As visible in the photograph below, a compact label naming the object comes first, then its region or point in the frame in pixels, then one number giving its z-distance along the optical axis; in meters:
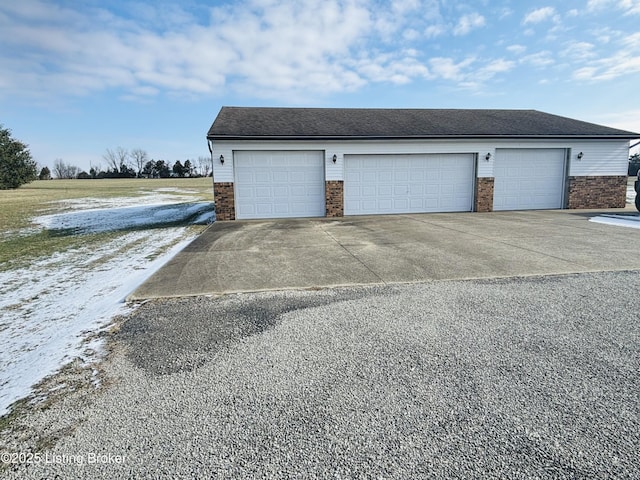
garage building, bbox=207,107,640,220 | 12.01
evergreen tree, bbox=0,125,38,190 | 31.03
